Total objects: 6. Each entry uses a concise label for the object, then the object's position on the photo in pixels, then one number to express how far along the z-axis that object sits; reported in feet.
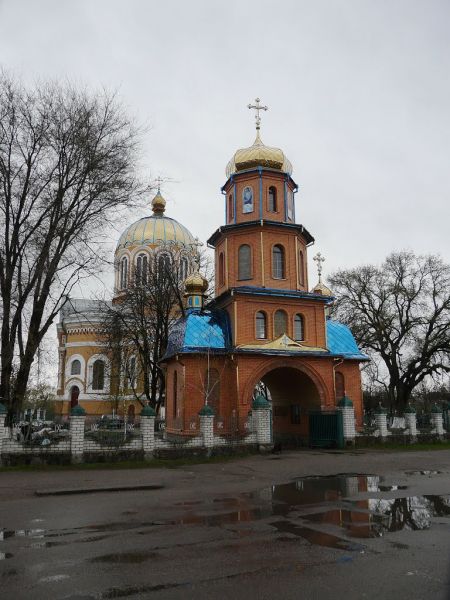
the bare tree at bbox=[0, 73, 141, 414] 53.67
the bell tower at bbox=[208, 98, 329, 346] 70.13
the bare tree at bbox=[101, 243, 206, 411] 86.63
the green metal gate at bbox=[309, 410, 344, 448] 66.90
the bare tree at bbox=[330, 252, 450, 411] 105.81
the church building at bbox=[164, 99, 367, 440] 67.10
